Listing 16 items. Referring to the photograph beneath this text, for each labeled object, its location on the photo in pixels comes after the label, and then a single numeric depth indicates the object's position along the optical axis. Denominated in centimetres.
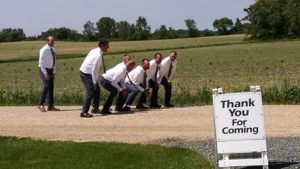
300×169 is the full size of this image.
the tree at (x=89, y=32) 12138
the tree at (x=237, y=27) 13912
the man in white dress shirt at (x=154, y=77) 1653
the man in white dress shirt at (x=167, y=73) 1661
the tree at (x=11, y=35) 12650
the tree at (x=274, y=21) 10219
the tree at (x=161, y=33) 12442
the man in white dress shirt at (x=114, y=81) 1541
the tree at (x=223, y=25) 14375
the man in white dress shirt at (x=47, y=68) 1616
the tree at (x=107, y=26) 13362
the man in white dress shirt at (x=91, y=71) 1480
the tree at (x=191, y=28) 13138
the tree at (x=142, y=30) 12319
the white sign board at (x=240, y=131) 901
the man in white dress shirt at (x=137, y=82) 1611
